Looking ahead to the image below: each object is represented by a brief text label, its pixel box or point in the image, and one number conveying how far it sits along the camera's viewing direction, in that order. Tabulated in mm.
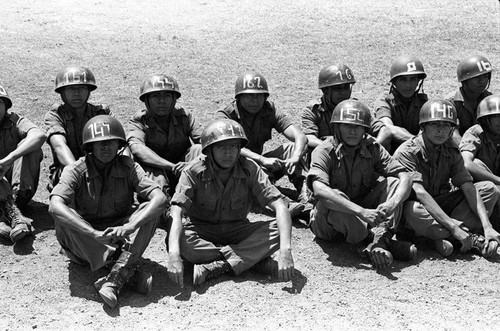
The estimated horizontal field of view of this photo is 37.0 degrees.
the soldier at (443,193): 8068
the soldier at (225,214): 7363
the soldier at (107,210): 6988
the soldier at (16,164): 8227
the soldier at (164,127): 9194
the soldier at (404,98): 10047
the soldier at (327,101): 9867
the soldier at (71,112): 9148
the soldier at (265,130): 9172
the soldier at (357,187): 7805
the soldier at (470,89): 9922
